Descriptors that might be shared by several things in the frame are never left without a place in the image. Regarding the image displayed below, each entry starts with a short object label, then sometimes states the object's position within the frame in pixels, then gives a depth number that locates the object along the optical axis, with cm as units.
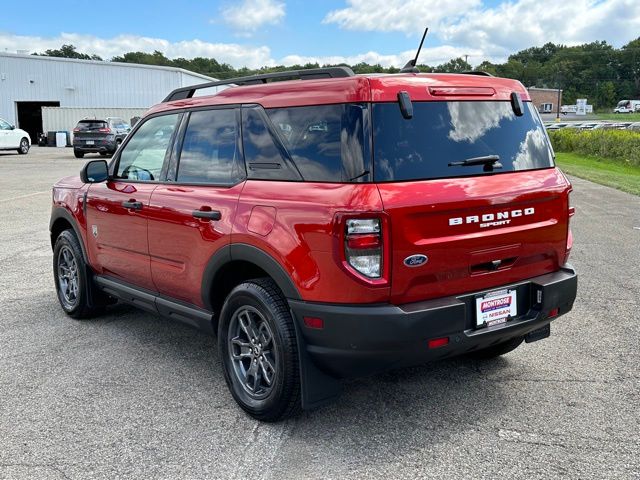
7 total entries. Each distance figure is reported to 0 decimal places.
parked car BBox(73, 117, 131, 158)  2777
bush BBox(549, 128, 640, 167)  2264
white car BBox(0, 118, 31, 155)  2984
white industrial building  4375
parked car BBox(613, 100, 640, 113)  9988
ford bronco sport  304
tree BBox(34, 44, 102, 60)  9967
